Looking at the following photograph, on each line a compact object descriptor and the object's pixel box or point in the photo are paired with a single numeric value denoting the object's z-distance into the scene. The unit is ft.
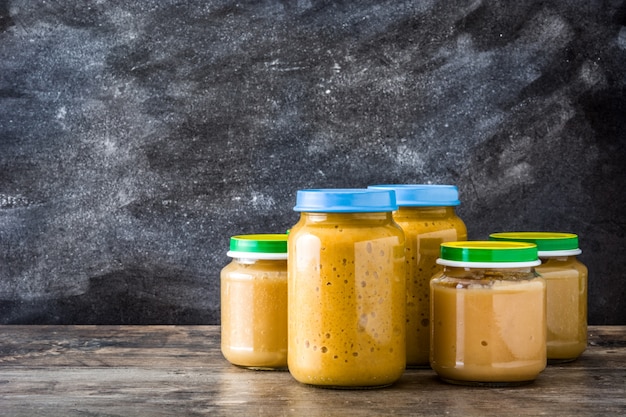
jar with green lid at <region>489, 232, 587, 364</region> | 3.27
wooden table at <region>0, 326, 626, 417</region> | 2.93
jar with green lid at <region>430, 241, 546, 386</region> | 3.02
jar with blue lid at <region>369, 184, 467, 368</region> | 3.21
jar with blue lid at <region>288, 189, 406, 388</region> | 2.99
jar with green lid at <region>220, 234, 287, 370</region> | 3.20
